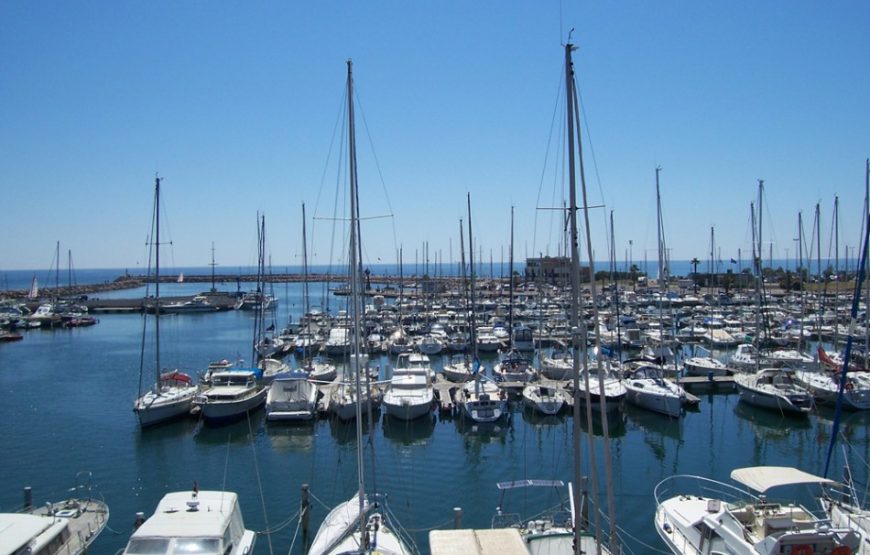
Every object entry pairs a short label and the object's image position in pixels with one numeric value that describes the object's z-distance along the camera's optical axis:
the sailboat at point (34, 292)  111.30
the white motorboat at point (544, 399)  34.75
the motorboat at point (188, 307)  103.49
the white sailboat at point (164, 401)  32.84
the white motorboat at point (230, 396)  33.69
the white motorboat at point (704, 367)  44.69
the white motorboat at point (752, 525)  13.98
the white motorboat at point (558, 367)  43.59
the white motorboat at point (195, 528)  14.46
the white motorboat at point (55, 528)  14.74
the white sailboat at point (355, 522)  15.30
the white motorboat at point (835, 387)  35.69
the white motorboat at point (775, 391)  34.91
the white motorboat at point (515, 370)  42.47
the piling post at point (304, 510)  20.48
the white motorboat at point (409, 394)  33.66
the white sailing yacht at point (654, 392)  34.44
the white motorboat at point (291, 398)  33.31
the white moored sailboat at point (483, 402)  33.25
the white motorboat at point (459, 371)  42.78
